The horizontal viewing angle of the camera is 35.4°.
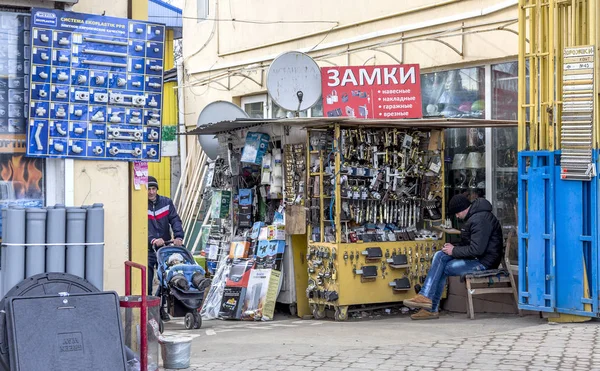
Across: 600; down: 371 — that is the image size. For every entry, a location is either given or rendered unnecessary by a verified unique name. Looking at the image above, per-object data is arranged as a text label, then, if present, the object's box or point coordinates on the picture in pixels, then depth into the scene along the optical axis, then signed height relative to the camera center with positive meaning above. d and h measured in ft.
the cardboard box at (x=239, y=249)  39.78 -2.67
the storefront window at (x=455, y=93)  41.52 +4.25
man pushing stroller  39.93 -1.47
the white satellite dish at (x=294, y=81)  38.96 +4.41
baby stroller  35.37 -3.71
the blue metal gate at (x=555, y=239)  30.71 -1.79
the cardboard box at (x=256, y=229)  39.70 -1.79
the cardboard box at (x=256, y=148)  39.60 +1.66
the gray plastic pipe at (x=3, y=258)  25.48 -1.89
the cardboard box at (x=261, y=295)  38.01 -4.39
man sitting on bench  35.68 -2.77
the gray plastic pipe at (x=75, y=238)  25.86 -1.38
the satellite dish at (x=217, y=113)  46.21 +3.63
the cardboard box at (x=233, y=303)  38.45 -4.77
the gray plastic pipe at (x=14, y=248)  25.23 -1.61
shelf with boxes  38.22 -1.81
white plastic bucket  25.93 -4.55
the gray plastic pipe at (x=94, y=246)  26.22 -1.62
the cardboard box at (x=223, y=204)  42.57 -0.77
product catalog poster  27.09 +3.01
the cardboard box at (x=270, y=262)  38.58 -3.11
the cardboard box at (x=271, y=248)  38.63 -2.53
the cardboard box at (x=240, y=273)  38.78 -3.60
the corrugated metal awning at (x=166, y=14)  68.03 +12.68
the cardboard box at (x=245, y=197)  41.24 -0.44
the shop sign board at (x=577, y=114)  30.30 +2.32
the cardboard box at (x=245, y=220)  41.22 -1.45
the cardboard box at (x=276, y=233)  38.63 -1.90
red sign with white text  39.06 +3.99
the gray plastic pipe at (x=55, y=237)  25.58 -1.34
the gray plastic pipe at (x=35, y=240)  25.40 -1.40
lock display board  36.76 -1.05
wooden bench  35.53 -3.70
